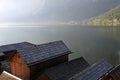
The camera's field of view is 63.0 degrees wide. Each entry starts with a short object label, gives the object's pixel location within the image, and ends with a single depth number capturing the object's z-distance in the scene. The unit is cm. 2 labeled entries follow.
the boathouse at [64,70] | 1686
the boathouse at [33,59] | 1722
